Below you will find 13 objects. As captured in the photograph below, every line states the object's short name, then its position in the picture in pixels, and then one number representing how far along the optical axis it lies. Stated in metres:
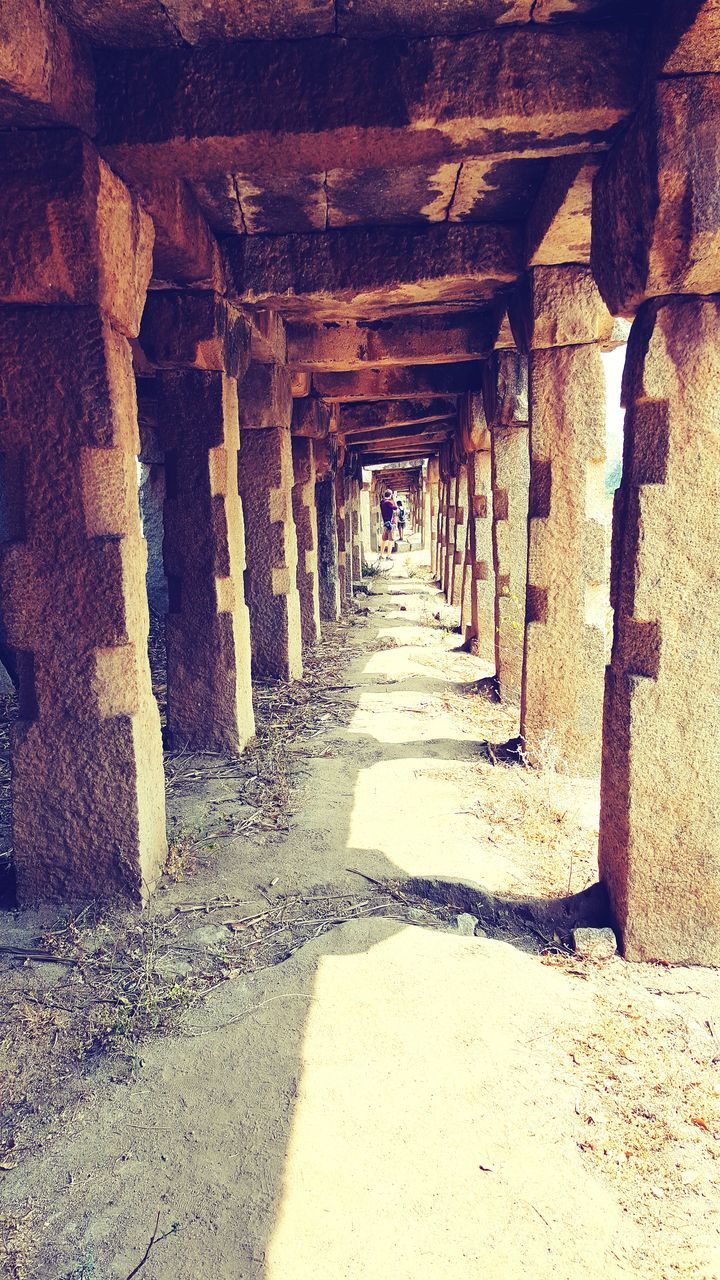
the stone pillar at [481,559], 8.83
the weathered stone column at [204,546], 5.15
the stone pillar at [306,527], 9.43
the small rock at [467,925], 3.20
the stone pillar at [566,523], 4.75
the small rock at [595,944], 2.98
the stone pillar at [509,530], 7.01
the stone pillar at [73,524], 2.99
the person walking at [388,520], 25.41
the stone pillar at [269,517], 6.93
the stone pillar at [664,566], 2.72
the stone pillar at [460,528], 12.70
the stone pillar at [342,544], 12.77
